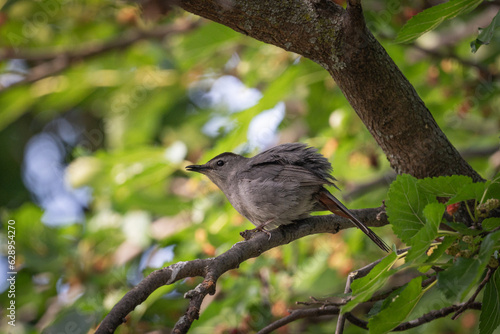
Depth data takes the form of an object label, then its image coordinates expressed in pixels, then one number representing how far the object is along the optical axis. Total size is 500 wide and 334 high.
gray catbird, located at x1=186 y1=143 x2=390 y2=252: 7.02
